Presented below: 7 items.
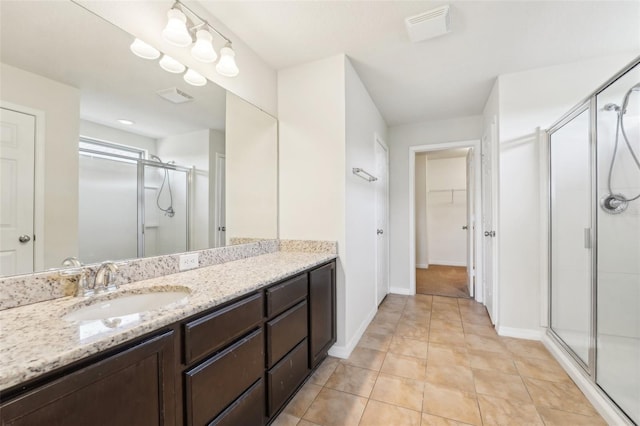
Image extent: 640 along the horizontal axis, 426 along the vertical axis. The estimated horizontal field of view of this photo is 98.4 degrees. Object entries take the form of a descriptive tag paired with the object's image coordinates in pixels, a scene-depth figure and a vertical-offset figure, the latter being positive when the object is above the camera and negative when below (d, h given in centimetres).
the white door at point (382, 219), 336 -6
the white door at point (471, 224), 369 -12
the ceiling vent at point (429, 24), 175 +128
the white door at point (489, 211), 274 +4
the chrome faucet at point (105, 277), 113 -26
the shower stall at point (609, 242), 168 -18
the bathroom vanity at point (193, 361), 65 -47
